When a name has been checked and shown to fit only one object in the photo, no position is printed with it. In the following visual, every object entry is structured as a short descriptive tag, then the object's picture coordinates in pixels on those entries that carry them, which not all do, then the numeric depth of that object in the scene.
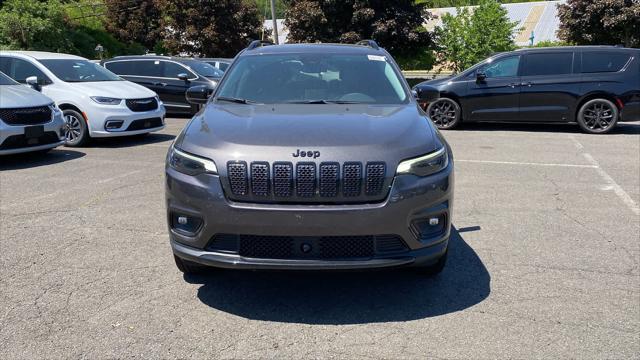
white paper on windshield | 5.21
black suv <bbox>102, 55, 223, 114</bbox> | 15.06
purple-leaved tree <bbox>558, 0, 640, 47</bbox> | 22.95
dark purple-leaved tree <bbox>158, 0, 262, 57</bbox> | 32.84
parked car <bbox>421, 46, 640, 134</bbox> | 12.13
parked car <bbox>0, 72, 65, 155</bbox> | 8.45
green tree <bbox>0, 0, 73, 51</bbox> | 26.44
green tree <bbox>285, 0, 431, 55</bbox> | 25.94
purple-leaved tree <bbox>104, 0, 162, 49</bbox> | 41.72
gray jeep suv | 3.41
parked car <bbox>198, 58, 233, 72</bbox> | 19.20
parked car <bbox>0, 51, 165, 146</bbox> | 10.28
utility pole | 32.33
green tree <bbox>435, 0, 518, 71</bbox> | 23.03
